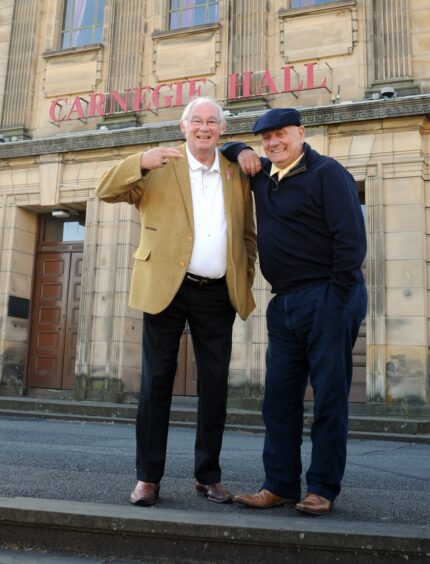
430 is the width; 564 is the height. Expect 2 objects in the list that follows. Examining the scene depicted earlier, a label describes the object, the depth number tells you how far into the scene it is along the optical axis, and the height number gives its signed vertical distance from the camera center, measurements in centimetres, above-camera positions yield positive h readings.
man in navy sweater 312 +45
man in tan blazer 333 +58
